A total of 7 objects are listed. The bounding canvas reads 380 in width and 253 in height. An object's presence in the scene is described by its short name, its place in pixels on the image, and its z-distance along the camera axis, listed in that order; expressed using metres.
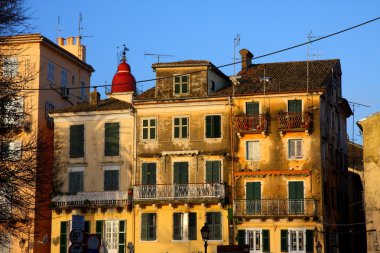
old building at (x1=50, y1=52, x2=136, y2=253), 56.97
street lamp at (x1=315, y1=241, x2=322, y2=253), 51.58
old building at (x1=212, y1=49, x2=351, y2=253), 53.00
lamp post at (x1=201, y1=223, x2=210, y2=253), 36.22
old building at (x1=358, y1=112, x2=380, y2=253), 53.12
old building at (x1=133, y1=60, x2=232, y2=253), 54.97
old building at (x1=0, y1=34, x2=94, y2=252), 59.16
